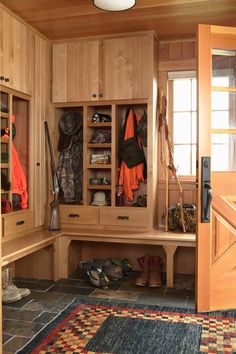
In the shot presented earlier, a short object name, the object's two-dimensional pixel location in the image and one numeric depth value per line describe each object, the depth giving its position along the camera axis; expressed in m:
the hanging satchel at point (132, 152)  4.09
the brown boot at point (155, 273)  3.70
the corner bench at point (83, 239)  3.52
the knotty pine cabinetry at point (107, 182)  4.00
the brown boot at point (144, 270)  3.75
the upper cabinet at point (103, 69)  3.96
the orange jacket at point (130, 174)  4.12
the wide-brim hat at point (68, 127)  4.27
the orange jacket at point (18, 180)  3.71
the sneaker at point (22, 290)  3.46
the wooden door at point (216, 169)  2.98
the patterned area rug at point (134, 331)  2.46
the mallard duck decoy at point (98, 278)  3.70
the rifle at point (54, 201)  4.02
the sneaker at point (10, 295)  3.31
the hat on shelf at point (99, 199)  4.20
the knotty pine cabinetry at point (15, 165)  3.56
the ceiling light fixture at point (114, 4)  3.04
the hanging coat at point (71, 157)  4.29
